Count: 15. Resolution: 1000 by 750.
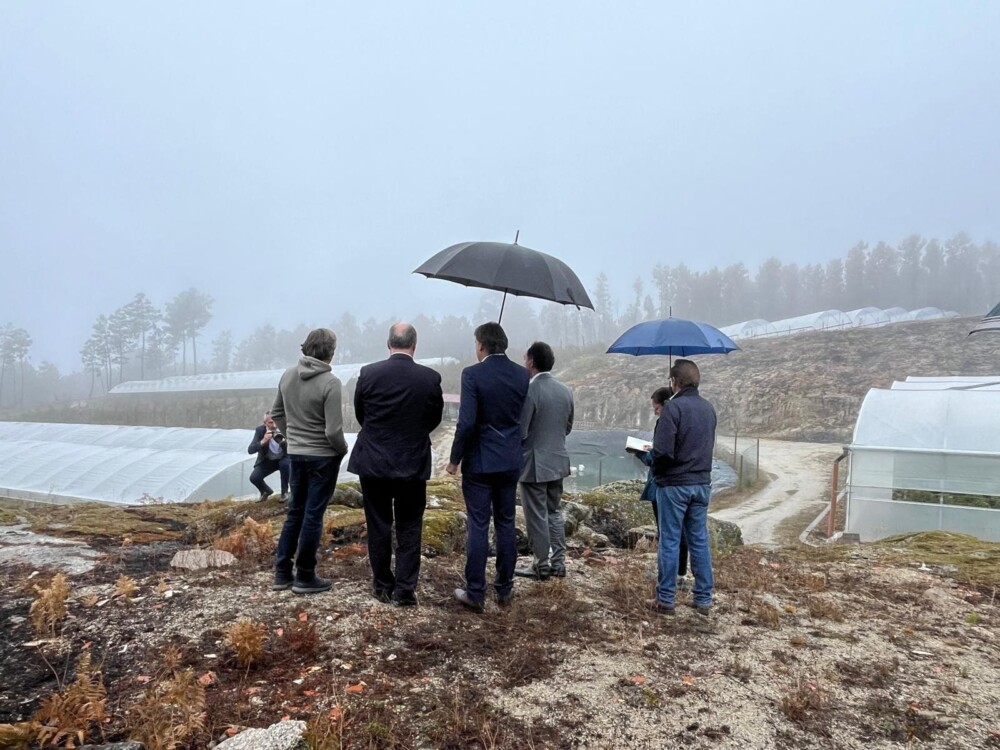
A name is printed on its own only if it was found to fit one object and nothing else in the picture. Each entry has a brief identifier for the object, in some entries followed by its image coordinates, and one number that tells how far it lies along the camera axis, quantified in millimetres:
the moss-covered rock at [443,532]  6145
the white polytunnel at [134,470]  17062
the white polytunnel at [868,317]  70125
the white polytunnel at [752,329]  72500
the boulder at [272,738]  2414
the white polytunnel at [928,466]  12242
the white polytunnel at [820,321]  70812
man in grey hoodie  4438
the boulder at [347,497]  7602
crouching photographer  8043
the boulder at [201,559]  5062
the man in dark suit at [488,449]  4324
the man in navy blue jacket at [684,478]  4629
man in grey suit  5113
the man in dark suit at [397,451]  4211
